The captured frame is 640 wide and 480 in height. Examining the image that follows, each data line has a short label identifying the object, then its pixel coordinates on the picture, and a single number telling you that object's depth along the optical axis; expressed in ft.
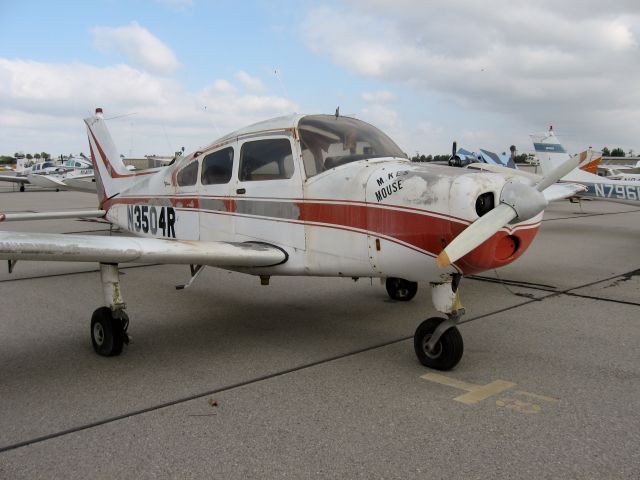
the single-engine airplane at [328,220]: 12.80
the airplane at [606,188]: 45.98
